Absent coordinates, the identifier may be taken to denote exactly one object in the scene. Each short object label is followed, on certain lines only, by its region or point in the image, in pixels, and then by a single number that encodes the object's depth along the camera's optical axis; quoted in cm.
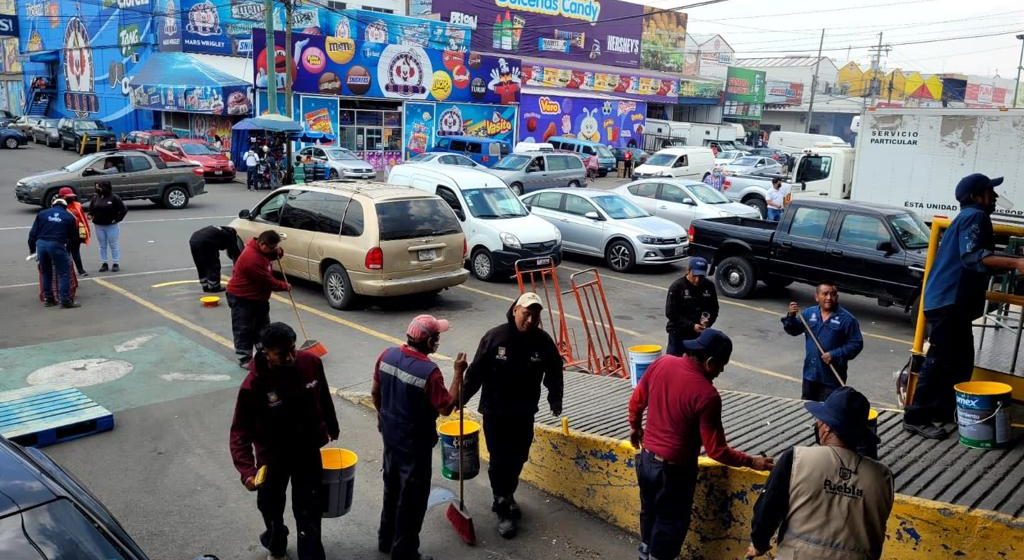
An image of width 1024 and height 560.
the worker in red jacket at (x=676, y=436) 438
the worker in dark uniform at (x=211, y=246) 1191
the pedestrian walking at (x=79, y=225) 1165
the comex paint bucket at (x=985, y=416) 492
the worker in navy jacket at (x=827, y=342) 664
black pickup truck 1184
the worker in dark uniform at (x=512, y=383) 526
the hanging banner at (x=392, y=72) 3338
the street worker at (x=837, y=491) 348
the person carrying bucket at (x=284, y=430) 456
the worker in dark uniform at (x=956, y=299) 489
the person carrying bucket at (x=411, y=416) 482
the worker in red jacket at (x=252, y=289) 835
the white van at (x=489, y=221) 1402
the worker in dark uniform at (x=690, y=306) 792
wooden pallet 656
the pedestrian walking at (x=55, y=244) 1108
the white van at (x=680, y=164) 3050
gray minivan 2642
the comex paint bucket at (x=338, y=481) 495
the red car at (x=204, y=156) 2991
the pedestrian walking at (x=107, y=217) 1314
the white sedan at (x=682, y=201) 1811
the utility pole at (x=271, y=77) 2727
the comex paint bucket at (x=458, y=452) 547
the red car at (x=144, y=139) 3253
